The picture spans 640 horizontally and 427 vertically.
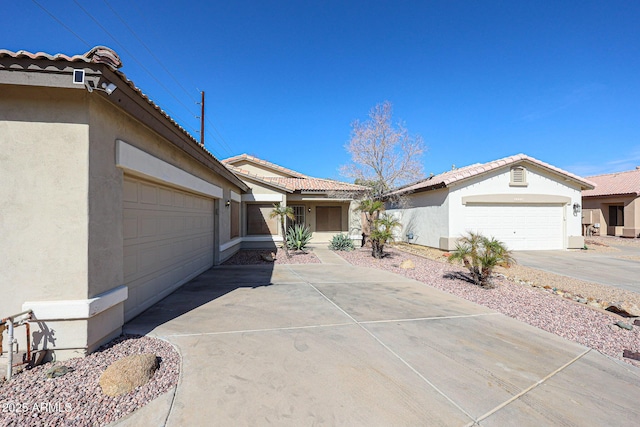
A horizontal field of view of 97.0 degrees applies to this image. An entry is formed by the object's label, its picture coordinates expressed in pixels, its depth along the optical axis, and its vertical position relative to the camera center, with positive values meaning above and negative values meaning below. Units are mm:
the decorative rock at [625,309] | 5664 -1921
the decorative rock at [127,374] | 2922 -1713
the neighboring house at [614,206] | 21214 +796
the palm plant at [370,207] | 13625 +438
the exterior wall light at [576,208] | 16172 +407
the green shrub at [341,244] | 15695 -1563
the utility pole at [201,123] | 21281 +7002
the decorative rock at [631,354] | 4051 -2026
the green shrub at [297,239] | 14273 -1164
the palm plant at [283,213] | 13242 +142
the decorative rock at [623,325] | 5059 -1985
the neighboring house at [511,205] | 14734 +584
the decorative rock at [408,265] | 10412 -1826
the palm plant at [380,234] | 12188 -789
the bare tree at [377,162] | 20203 +3888
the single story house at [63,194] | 3451 +287
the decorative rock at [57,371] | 3152 -1753
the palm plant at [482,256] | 7492 -1106
